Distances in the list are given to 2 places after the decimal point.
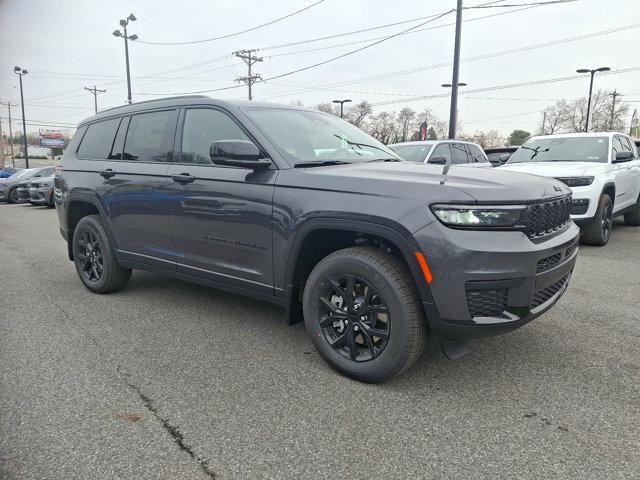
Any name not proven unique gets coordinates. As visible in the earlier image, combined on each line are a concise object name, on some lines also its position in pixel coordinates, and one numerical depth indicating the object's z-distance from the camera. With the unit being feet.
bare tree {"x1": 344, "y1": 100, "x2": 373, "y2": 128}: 226.54
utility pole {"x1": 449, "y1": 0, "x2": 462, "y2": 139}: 51.49
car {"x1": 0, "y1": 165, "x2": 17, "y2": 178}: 77.57
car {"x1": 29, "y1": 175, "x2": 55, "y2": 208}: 55.11
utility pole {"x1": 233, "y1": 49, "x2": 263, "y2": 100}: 137.18
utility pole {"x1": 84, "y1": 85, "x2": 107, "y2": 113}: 143.27
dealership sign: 333.25
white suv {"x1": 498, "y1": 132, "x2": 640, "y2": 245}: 22.97
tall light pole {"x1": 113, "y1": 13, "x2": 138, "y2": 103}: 93.53
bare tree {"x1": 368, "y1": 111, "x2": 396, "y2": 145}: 234.23
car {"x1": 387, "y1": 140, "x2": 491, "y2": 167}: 32.01
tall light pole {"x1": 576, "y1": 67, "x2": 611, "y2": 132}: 111.53
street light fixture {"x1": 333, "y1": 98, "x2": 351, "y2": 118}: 126.77
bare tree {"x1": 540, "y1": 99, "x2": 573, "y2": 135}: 234.58
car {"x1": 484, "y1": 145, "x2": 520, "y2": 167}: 46.52
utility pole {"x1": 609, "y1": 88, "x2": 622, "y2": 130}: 210.38
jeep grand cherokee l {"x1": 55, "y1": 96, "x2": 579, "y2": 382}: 8.55
